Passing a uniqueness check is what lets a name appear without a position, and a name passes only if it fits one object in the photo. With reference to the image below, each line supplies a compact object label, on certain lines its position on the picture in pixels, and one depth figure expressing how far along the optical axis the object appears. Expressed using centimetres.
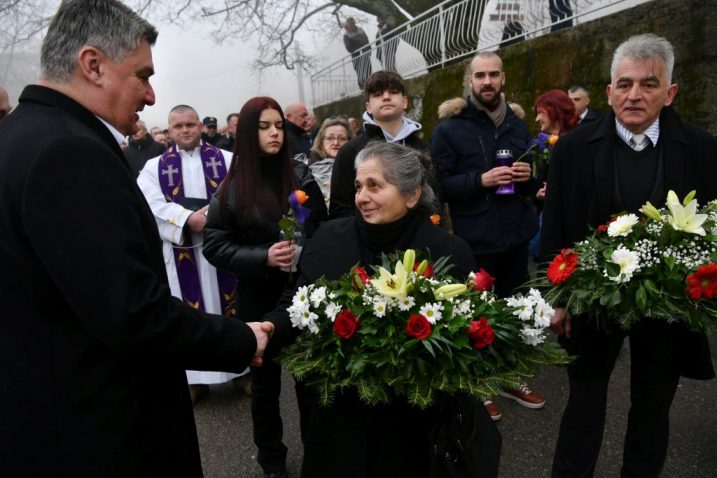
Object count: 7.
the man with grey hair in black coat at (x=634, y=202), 244
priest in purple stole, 408
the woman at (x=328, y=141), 423
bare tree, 1379
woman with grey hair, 206
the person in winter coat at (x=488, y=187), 371
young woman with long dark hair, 298
